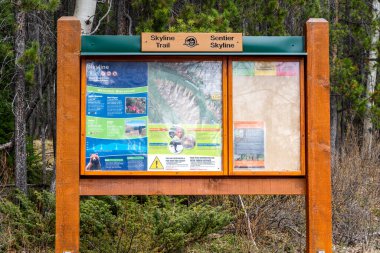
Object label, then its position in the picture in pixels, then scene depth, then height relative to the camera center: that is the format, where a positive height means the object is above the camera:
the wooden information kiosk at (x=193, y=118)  5.27 +0.14
